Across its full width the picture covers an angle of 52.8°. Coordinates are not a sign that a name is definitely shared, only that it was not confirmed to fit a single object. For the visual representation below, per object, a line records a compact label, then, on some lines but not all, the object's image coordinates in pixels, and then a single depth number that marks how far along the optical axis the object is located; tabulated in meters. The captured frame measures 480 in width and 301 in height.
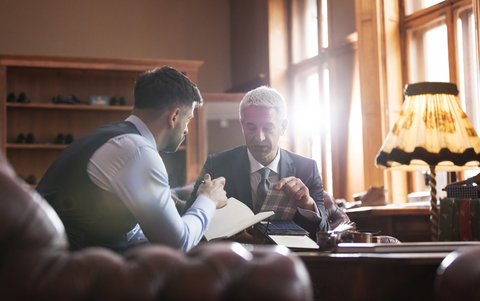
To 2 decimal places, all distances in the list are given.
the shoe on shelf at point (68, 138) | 5.99
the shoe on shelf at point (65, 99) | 5.93
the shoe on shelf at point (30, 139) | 5.86
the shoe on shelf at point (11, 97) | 5.79
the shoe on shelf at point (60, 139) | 5.96
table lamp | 2.13
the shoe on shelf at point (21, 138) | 5.84
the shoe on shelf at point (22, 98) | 5.82
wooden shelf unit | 5.84
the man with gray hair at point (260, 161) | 2.21
